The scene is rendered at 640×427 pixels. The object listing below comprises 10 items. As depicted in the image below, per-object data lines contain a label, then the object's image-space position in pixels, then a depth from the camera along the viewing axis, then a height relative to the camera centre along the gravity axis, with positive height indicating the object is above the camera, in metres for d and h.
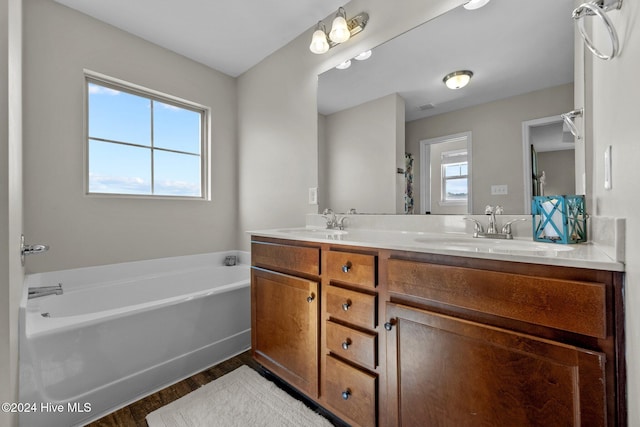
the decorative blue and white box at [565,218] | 0.96 -0.02
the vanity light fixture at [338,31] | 1.72 +1.21
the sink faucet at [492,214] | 1.24 +0.00
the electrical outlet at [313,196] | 2.08 +0.15
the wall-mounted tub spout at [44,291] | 1.60 -0.45
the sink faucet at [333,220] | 1.89 -0.04
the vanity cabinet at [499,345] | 0.64 -0.37
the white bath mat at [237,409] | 1.33 -1.02
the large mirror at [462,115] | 1.15 +0.52
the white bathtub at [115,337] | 1.24 -0.67
